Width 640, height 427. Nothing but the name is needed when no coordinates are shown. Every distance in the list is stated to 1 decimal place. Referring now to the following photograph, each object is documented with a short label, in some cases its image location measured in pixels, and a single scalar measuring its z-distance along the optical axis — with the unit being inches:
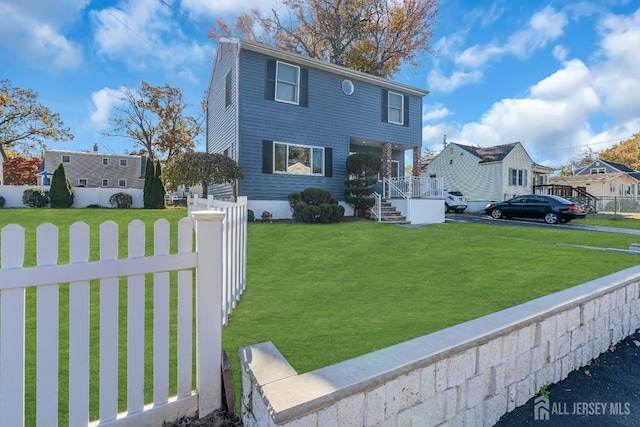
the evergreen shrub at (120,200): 684.1
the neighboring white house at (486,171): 954.7
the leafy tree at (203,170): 449.4
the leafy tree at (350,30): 834.8
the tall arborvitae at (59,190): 604.5
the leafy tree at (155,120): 1075.3
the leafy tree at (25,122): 1060.5
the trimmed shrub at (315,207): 446.0
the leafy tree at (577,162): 2162.9
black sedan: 589.9
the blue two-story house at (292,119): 484.1
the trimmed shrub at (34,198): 605.9
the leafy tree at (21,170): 1328.7
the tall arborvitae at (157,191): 691.4
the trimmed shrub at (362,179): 524.4
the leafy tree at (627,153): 1779.0
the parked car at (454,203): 860.0
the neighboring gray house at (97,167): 1220.5
